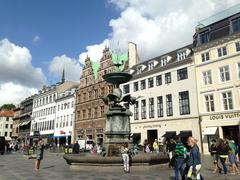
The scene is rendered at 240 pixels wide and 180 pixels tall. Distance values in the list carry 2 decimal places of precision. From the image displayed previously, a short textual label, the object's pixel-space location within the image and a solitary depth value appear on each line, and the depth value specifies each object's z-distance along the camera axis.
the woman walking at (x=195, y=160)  8.36
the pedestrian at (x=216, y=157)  14.00
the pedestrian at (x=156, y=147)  25.93
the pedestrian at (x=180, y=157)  9.61
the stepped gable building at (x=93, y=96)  49.44
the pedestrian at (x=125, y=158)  12.59
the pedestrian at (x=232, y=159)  13.21
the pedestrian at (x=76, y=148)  27.28
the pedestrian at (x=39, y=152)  15.66
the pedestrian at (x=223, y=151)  13.07
